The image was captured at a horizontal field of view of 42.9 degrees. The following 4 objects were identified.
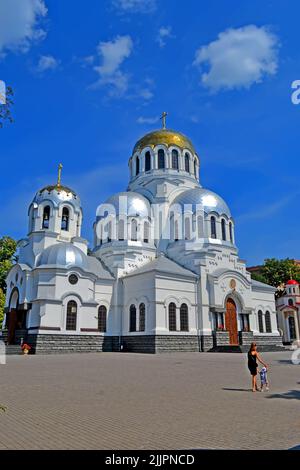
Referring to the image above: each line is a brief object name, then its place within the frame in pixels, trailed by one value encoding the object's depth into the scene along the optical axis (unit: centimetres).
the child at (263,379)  1062
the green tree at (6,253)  3916
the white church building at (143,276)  2756
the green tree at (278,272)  5147
